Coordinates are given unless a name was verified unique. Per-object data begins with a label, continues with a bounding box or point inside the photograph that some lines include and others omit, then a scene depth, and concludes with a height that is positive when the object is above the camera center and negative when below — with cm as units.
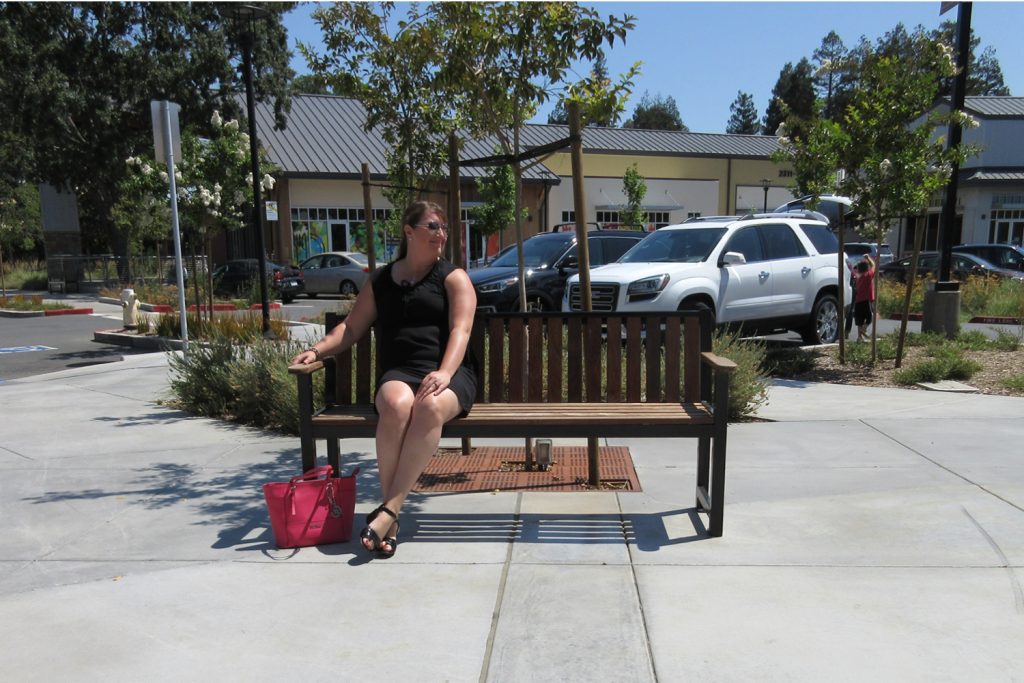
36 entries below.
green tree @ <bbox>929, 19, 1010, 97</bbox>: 7725 +1658
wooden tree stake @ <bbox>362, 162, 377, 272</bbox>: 681 +26
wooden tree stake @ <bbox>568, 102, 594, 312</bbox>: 464 +26
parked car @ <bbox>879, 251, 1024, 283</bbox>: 1844 -62
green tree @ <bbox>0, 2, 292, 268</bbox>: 2653 +619
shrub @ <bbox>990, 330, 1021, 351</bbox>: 1012 -128
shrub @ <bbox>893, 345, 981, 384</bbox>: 851 -136
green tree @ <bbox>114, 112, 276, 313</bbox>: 1232 +112
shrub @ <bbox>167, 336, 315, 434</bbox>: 649 -116
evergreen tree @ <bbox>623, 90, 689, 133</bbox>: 9606 +1598
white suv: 966 -38
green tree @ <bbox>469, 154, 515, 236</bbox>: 2667 +152
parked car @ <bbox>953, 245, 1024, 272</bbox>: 1992 -30
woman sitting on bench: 394 -54
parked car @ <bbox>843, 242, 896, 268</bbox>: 2177 -19
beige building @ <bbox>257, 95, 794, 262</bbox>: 3362 +344
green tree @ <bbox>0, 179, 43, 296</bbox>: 4106 +190
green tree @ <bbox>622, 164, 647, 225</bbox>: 3797 +251
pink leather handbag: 389 -128
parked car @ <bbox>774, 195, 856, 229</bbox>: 2025 +99
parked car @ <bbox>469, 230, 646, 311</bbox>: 1210 -34
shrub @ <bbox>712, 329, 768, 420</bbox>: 664 -115
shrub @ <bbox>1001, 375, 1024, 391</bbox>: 799 -142
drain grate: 500 -150
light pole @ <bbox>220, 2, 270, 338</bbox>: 1256 +220
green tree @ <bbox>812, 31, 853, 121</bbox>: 7246 +1610
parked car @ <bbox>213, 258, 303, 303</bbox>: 2442 -89
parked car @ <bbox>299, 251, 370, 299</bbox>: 2556 -77
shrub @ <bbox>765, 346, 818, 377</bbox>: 928 -139
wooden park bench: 413 -81
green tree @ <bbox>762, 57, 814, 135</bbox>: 8200 +1656
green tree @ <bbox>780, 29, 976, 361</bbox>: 848 +118
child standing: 1088 -69
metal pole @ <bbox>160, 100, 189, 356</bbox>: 850 +93
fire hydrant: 1422 -105
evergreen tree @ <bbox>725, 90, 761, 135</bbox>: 10388 +1704
